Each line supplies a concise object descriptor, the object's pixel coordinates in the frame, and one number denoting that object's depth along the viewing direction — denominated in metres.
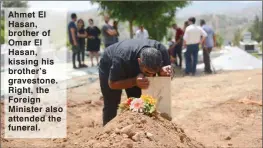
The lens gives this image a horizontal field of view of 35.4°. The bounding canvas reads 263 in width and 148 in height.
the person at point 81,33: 11.75
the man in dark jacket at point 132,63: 3.88
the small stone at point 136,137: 3.48
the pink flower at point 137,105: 3.88
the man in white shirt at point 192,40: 10.99
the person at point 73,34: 11.33
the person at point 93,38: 12.20
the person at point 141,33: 12.46
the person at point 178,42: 12.62
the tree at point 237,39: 36.89
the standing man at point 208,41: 11.82
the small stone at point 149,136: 3.55
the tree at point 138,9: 12.72
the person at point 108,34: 11.31
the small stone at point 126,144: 3.39
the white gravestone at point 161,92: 4.22
